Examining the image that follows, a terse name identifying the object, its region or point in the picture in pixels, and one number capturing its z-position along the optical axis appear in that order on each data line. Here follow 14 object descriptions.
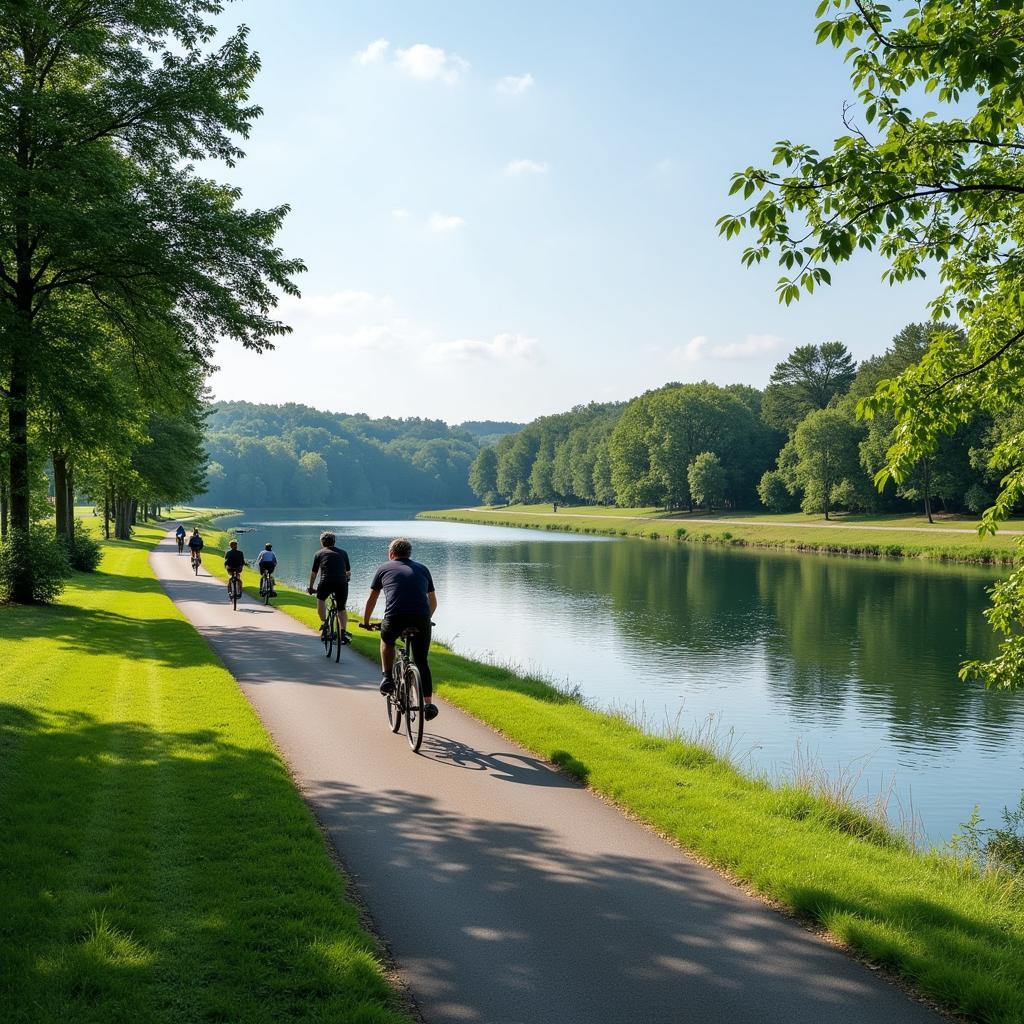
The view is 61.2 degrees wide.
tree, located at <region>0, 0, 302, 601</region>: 16.89
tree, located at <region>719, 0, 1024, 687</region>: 6.09
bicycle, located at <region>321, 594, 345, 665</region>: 15.60
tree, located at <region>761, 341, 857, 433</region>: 101.06
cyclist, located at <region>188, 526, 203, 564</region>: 34.41
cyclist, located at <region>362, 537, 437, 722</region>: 9.32
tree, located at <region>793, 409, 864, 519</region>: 75.94
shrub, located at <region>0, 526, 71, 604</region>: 19.58
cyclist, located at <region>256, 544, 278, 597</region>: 22.97
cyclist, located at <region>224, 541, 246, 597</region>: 22.58
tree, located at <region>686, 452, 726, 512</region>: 90.23
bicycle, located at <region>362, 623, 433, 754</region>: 9.22
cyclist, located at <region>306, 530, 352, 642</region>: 14.95
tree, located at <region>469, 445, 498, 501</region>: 169.88
